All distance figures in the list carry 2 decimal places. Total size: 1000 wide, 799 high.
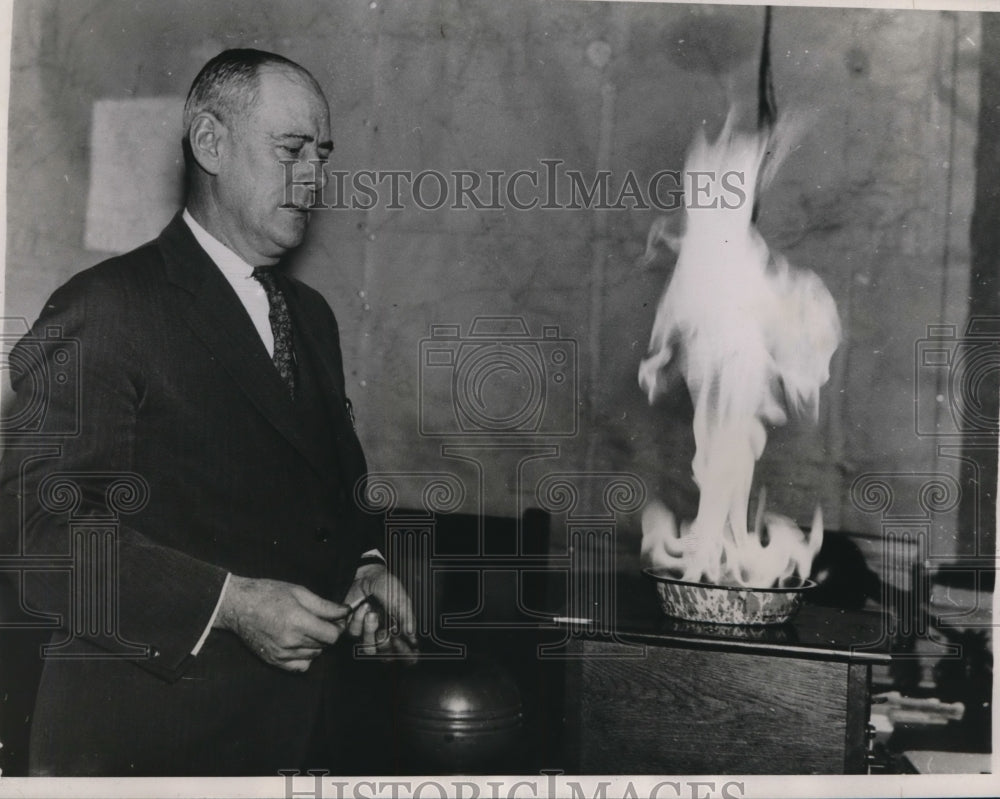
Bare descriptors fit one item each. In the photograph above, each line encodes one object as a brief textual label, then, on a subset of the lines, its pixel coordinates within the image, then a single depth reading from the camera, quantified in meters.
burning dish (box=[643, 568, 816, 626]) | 1.88
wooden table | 1.81
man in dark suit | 1.95
